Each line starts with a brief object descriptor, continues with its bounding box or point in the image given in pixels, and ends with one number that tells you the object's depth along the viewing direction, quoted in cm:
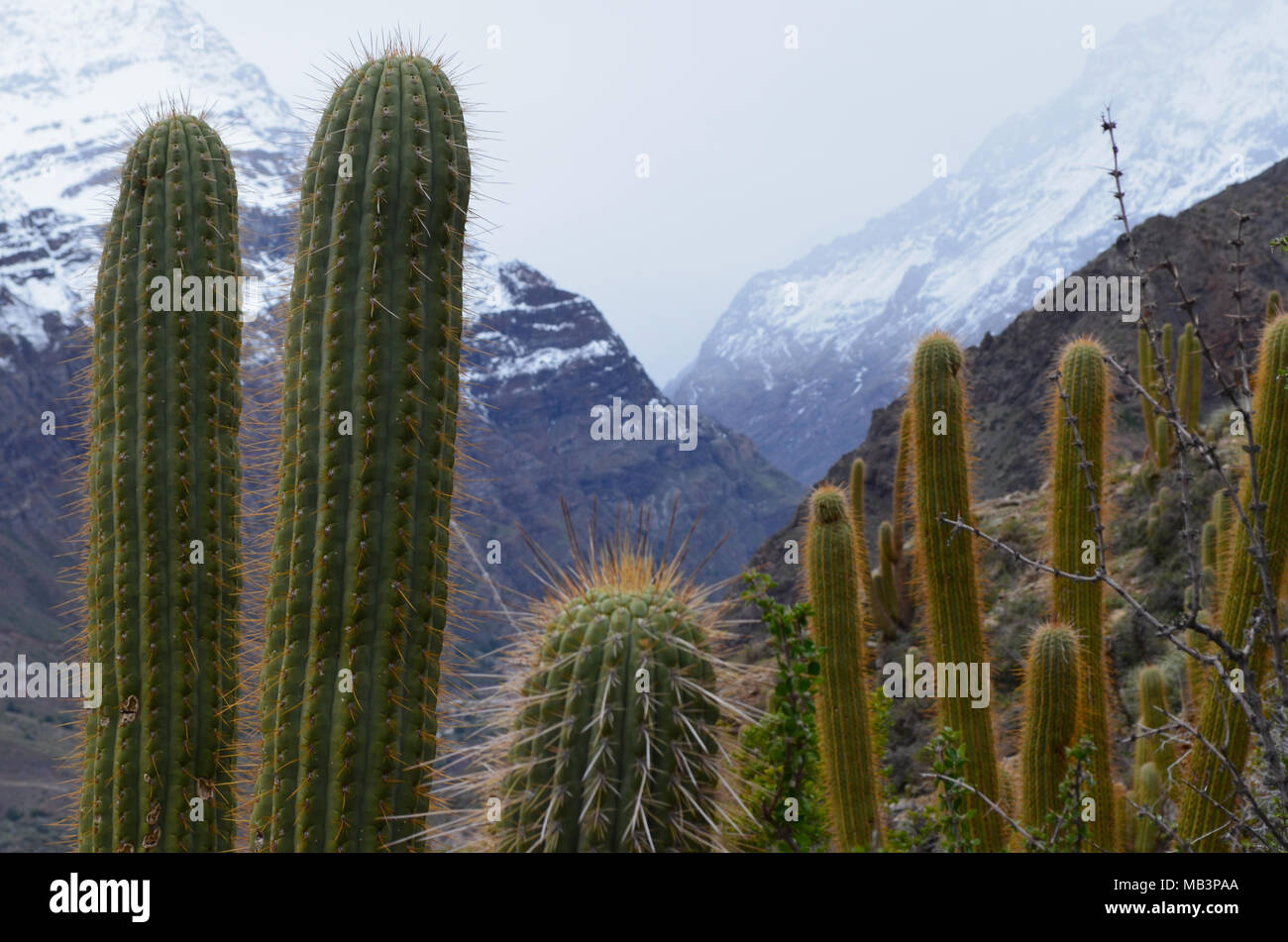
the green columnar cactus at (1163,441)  1775
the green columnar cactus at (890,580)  1795
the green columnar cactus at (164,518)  438
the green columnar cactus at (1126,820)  867
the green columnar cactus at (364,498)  348
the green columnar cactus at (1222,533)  682
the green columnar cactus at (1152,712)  857
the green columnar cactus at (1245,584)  553
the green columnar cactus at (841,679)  637
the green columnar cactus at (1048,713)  588
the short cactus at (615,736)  294
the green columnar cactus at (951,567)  639
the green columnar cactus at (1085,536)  634
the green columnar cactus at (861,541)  861
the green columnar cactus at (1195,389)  1498
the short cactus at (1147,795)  824
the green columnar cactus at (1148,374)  1485
